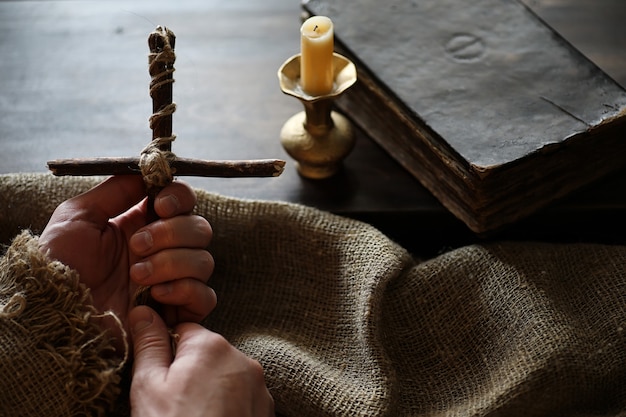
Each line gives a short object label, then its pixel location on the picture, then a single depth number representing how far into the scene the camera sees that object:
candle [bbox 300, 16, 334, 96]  1.08
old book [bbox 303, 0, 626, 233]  1.08
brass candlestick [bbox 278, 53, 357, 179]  1.13
